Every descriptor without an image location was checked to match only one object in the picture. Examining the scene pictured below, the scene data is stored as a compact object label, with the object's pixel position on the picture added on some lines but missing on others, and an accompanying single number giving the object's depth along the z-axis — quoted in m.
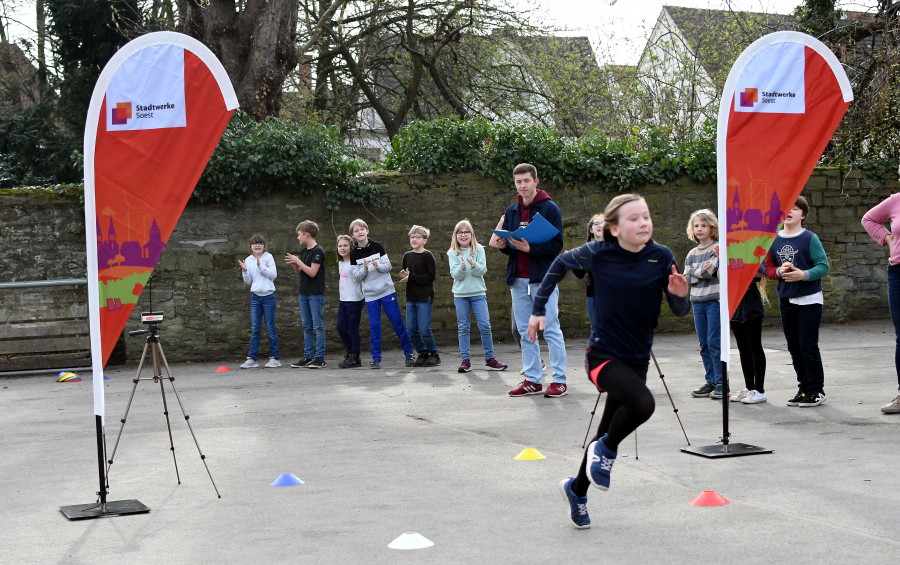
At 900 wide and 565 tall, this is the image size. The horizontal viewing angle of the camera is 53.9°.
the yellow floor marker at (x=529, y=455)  5.85
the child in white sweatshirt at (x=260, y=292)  11.98
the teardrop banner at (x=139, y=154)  5.02
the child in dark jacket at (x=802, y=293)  7.29
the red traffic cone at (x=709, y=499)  4.62
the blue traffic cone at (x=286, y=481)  5.38
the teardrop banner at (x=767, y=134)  5.95
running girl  4.30
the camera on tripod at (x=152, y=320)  5.35
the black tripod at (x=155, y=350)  5.39
